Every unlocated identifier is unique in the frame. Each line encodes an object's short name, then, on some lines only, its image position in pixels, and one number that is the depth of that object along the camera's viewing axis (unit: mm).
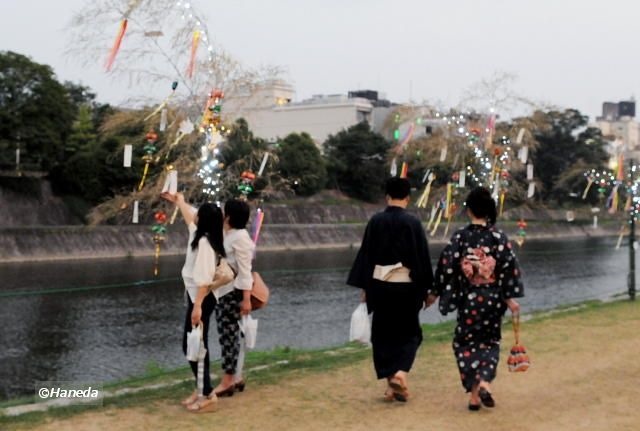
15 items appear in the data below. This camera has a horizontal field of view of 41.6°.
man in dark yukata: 5879
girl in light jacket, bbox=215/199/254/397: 5926
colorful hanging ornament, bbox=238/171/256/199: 8477
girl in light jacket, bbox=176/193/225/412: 5516
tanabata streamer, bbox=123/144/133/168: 9867
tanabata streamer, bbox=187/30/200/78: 10484
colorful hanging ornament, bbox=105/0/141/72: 9798
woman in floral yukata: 5637
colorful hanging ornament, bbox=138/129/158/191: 9047
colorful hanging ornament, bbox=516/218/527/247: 17953
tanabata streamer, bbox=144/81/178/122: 9759
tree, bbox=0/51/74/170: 32688
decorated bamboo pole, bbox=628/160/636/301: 13298
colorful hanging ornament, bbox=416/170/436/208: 18441
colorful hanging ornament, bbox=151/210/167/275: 9969
